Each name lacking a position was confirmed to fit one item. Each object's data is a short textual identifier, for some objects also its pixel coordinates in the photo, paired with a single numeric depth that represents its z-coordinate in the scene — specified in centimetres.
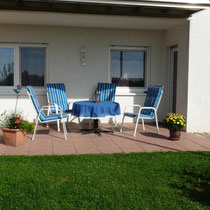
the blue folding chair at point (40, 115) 627
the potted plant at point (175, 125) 643
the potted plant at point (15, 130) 573
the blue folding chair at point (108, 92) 836
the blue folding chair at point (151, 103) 702
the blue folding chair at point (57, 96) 802
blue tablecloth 658
